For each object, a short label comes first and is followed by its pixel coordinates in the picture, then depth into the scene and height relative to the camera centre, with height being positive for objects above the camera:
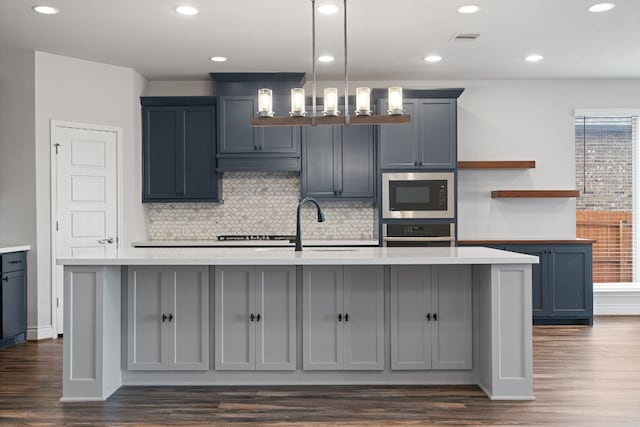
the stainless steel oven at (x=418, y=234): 6.25 -0.22
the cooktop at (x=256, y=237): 6.58 -0.26
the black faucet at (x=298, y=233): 4.16 -0.14
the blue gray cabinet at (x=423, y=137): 6.32 +0.75
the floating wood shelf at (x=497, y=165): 6.60 +0.49
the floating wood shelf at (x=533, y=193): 6.62 +0.19
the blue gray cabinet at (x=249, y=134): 6.40 +0.79
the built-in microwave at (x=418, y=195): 6.29 +0.17
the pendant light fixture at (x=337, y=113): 4.06 +0.64
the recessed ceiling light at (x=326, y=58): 5.88 +1.45
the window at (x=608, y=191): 6.98 +0.22
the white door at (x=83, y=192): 5.80 +0.20
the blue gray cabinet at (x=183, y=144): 6.48 +0.70
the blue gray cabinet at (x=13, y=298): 5.18 -0.72
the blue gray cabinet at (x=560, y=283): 6.29 -0.71
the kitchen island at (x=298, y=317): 3.94 -0.65
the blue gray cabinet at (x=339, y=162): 6.41 +0.51
